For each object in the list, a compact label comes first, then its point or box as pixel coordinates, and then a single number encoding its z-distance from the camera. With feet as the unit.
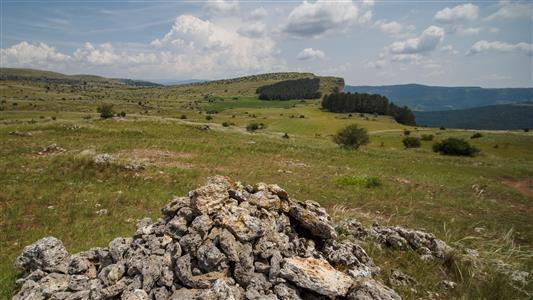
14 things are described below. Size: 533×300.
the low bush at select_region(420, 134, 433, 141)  234.33
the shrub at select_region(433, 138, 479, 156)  180.04
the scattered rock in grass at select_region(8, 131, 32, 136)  111.19
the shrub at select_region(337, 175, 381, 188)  76.59
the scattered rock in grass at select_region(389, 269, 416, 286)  25.68
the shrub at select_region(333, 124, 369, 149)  160.56
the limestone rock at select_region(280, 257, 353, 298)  20.52
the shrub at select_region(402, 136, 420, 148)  214.07
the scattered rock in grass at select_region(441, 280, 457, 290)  25.39
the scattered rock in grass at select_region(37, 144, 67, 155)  86.50
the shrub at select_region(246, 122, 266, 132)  270.36
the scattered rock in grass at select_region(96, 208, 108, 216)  47.37
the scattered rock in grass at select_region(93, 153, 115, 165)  71.51
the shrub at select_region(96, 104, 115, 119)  191.52
